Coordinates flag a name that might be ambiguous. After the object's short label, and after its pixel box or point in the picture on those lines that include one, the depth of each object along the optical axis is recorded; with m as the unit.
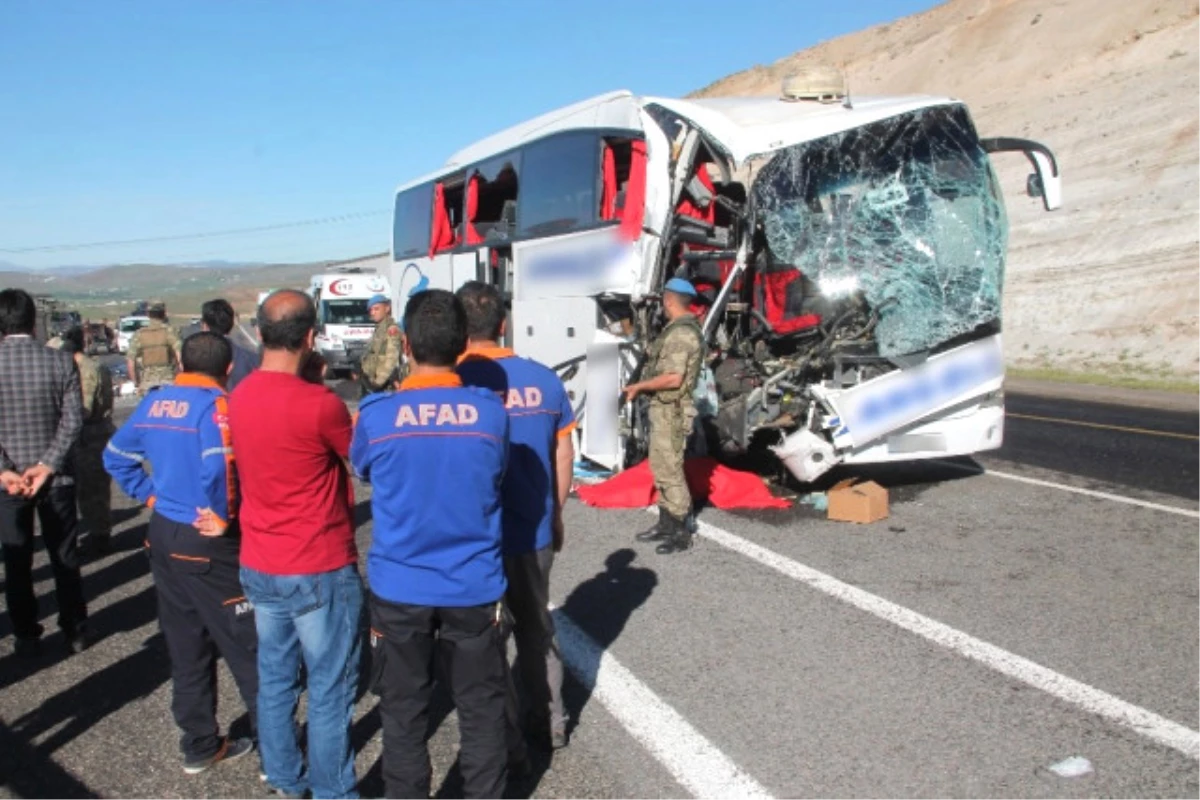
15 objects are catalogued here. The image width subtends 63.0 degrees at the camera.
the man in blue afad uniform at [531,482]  3.74
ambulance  22.78
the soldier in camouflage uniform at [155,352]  8.91
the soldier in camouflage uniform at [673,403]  6.82
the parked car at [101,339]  43.47
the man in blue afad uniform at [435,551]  3.00
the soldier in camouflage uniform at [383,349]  10.53
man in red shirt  3.22
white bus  7.83
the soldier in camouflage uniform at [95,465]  7.13
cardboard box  7.37
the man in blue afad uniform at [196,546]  3.75
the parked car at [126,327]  37.88
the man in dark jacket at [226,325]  5.86
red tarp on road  8.12
